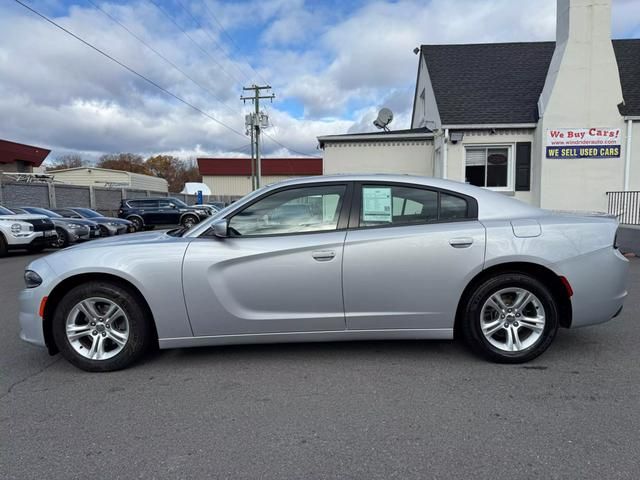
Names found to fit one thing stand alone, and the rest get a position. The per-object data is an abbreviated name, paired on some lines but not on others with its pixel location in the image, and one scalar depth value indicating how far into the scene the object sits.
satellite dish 17.17
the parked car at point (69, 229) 13.07
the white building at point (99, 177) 47.81
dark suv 21.97
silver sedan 3.38
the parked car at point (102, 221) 15.57
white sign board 12.28
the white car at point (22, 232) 11.25
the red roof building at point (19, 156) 36.13
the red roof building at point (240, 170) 54.97
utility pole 29.77
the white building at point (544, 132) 12.12
